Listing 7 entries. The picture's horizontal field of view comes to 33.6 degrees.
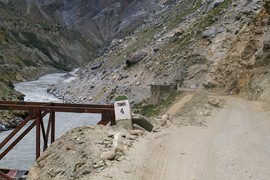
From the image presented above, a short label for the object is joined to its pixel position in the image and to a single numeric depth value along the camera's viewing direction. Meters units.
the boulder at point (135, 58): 60.02
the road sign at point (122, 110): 14.88
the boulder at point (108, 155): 11.68
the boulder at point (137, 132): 14.45
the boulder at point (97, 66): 83.43
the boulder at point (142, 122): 15.49
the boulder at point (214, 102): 23.75
